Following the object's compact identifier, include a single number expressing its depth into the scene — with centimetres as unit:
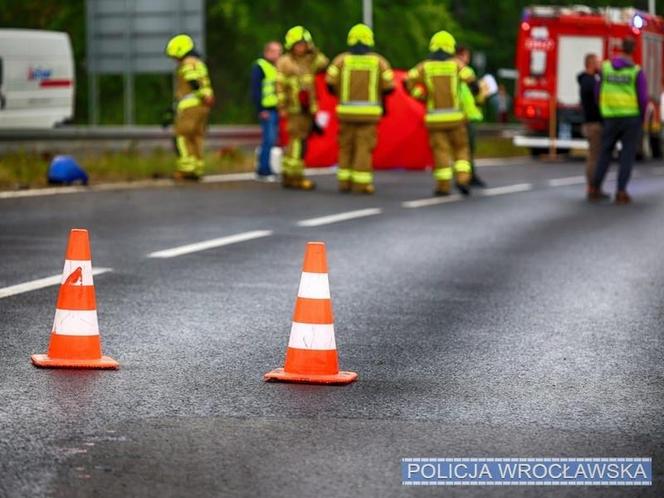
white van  3603
